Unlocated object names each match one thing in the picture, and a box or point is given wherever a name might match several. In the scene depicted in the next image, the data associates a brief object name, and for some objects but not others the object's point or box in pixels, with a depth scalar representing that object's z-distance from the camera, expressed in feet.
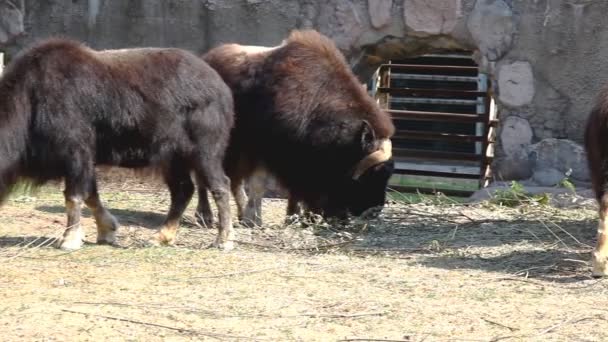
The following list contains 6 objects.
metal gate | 80.28
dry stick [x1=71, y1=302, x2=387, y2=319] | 32.76
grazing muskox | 52.95
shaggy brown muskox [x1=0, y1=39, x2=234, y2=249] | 44.65
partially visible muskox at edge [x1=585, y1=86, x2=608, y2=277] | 38.81
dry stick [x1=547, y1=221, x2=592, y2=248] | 45.94
